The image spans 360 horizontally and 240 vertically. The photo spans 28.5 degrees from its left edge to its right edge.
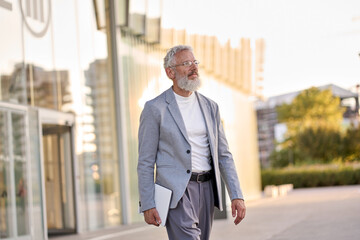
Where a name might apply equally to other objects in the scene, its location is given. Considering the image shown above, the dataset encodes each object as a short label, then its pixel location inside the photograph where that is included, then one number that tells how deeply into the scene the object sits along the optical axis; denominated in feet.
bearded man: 12.75
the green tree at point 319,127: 157.17
